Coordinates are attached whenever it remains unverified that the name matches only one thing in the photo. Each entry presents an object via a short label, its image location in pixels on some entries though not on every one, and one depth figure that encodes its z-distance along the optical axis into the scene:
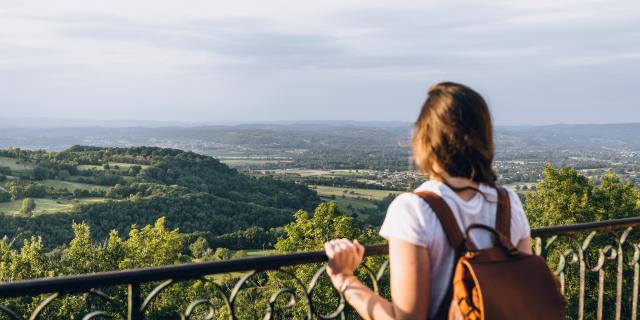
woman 1.82
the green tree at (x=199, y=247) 49.03
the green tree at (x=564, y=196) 25.83
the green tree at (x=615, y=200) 25.91
